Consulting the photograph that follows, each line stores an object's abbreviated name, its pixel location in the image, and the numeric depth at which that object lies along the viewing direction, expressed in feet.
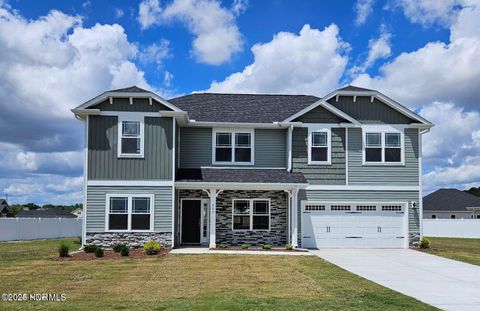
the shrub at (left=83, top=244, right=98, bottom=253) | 66.30
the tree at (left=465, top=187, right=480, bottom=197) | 308.81
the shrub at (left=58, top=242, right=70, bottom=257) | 63.46
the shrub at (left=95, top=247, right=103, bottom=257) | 63.82
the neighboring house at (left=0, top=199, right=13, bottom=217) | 216.70
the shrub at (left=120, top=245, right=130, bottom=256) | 65.12
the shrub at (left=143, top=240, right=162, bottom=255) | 66.85
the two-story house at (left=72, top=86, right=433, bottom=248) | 78.23
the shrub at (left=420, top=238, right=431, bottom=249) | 78.35
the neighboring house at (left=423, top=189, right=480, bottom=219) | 171.94
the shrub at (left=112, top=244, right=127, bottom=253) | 67.66
